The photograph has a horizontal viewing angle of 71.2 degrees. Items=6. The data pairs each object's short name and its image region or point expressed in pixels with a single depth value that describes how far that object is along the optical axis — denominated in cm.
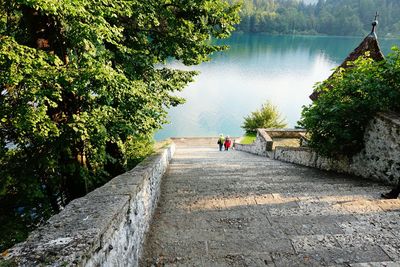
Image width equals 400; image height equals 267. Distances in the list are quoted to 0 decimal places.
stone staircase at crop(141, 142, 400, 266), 309
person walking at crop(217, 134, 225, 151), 1840
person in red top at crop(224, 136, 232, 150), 1852
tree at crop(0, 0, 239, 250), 449
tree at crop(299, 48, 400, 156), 644
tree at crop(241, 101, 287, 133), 2695
